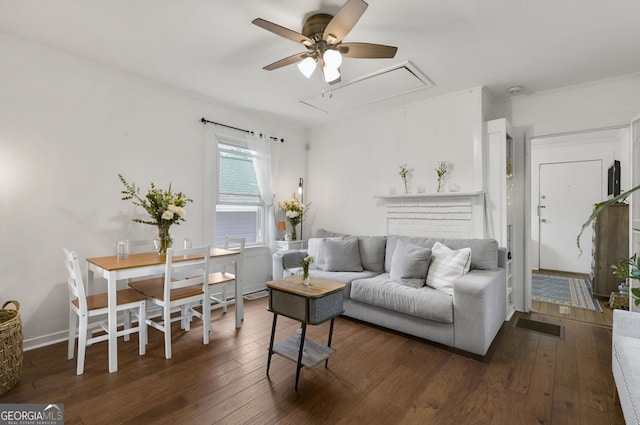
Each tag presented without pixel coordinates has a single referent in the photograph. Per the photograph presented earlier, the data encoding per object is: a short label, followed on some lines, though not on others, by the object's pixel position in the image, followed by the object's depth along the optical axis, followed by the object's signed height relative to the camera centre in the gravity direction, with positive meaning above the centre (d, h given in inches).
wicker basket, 81.6 -38.1
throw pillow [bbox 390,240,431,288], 124.4 -20.8
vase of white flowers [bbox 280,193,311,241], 185.9 +2.2
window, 165.3 +9.2
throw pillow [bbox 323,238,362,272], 148.3 -19.9
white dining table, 94.3 -18.7
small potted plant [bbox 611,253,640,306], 80.6 -15.3
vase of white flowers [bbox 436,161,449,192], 148.3 +21.5
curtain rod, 153.5 +46.7
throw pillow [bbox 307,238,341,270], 155.3 -19.3
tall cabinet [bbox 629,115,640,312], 113.7 +13.3
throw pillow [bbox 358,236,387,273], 151.2 -18.6
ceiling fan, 78.8 +48.3
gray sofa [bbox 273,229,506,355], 105.0 -27.2
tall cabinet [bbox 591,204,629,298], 168.6 -15.6
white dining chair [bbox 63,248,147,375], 92.3 -30.0
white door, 224.5 +5.8
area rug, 162.7 -44.9
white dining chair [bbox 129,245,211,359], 102.7 -28.1
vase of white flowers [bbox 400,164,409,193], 161.5 +21.4
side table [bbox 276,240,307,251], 183.2 -18.2
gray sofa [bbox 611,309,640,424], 61.1 -33.0
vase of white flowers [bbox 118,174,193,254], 118.5 +1.2
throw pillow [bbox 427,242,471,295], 117.4 -20.2
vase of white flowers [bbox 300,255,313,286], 95.1 -17.8
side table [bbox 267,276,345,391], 84.7 -26.7
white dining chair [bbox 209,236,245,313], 127.9 -27.1
